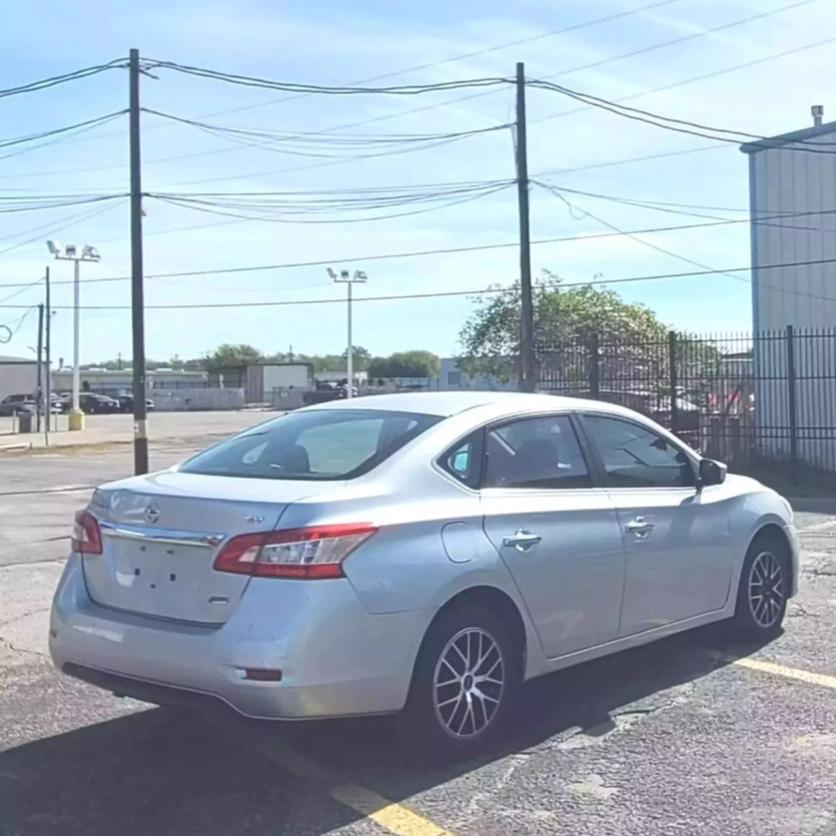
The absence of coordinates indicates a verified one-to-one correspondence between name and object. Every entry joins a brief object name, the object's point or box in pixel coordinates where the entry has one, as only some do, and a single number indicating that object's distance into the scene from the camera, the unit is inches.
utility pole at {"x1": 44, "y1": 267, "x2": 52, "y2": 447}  2001.7
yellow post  1937.7
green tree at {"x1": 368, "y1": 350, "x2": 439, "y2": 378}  5299.2
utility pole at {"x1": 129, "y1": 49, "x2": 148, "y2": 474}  815.7
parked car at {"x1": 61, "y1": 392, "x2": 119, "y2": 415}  3011.8
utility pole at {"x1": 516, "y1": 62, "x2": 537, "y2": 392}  917.8
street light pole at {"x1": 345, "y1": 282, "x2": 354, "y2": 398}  2078.0
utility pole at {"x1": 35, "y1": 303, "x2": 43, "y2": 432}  2049.7
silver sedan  177.2
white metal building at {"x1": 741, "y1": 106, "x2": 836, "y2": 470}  737.6
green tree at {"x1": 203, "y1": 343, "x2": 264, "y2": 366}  5963.1
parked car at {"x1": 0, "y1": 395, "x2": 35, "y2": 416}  2871.6
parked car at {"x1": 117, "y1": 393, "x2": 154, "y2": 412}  3050.2
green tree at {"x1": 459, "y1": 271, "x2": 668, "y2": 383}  1723.7
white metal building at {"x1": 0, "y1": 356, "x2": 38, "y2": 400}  3444.9
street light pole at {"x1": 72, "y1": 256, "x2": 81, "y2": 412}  1916.8
